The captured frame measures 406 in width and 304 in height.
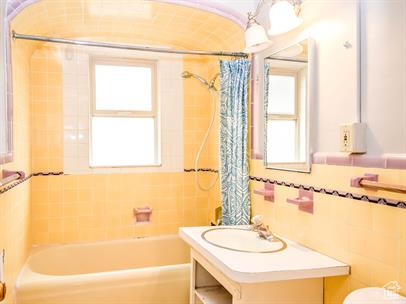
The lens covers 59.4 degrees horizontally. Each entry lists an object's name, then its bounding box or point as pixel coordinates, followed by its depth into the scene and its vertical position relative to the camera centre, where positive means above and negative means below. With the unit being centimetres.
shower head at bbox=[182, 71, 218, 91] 314 +60
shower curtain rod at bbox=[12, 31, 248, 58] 226 +70
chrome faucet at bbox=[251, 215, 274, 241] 204 -50
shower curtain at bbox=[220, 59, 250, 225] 250 +5
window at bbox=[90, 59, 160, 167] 330 +28
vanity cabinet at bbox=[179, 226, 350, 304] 149 -55
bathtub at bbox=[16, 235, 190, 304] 225 -95
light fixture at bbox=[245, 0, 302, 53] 190 +67
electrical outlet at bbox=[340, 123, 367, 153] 149 +2
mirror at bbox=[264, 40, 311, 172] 192 +21
